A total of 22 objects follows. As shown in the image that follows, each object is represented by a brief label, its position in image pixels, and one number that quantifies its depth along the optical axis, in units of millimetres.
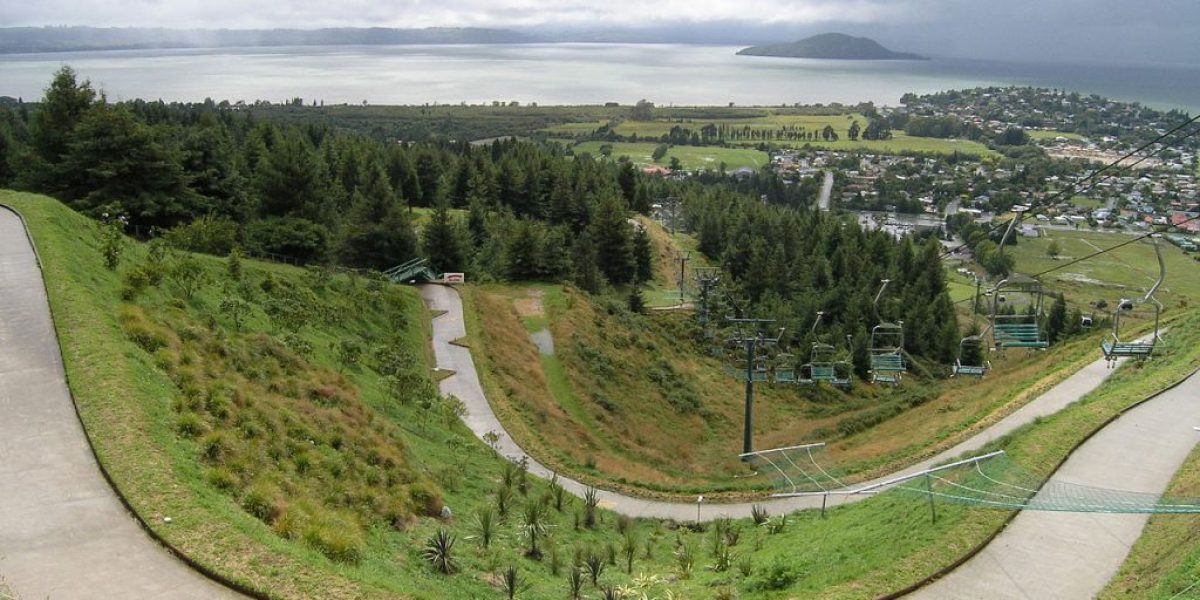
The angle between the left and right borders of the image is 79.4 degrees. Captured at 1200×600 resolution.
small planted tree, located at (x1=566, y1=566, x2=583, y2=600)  10570
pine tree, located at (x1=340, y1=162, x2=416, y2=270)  35500
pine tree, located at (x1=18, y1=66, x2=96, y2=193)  29266
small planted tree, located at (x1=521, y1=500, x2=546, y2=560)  12656
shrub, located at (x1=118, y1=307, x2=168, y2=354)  13930
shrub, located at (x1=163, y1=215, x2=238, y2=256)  25562
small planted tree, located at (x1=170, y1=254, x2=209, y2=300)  17953
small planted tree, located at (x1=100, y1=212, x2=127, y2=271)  17406
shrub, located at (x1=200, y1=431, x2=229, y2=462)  11094
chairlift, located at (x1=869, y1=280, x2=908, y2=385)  29547
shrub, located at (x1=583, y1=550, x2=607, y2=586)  11305
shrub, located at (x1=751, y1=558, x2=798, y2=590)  11234
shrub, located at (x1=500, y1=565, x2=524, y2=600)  10266
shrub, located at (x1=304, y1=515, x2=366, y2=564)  9742
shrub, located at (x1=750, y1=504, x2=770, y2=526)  16062
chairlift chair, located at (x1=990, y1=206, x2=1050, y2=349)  24719
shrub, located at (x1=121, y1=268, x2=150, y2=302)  15951
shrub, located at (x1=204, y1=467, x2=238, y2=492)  10406
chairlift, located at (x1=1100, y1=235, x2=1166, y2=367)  20297
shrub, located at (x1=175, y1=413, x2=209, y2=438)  11445
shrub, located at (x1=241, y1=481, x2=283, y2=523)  10164
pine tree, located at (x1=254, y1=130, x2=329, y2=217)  33969
